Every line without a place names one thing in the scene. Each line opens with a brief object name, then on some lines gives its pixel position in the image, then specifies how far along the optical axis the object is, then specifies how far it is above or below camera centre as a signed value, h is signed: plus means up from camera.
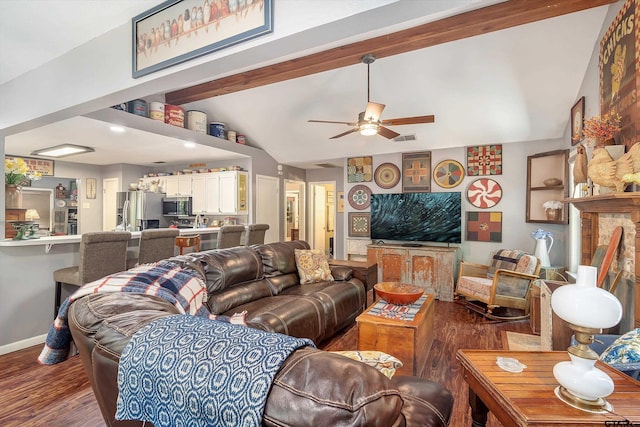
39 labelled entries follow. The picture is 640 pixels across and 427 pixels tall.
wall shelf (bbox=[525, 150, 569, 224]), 4.18 +0.44
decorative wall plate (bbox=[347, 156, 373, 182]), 5.78 +0.81
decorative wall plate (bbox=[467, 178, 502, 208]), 4.82 +0.33
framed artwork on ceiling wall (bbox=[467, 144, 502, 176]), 4.81 +0.84
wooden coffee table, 2.34 -0.95
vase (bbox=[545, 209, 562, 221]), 4.22 +0.02
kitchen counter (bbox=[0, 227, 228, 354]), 2.93 -0.74
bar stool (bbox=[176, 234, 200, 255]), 4.02 -0.40
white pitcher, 4.02 -0.41
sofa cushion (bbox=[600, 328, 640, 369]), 1.35 -0.60
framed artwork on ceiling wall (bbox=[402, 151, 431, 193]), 5.28 +0.70
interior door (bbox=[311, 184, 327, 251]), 8.30 -0.10
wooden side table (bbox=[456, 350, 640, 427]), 1.04 -0.66
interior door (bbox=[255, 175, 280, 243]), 6.16 +0.14
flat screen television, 4.87 -0.05
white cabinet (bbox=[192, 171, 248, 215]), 5.75 +0.34
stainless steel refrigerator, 5.50 +0.00
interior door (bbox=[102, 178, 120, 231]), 6.83 +0.17
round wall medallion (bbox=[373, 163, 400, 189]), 5.54 +0.67
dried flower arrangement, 2.20 +0.63
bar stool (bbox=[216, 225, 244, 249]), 4.07 -0.33
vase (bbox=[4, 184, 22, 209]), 3.04 +0.12
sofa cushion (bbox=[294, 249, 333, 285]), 3.59 -0.63
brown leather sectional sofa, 0.67 -0.41
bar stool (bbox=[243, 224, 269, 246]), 4.42 -0.33
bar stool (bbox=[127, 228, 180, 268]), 3.33 -0.38
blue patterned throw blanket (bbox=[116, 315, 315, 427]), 0.70 -0.38
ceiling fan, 3.25 +0.99
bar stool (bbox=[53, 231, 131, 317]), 2.83 -0.47
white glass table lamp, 1.02 -0.37
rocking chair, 3.77 -0.87
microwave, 5.96 +0.07
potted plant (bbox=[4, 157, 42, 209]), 3.02 +0.28
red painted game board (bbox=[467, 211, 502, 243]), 4.80 -0.18
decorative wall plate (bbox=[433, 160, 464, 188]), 5.06 +0.65
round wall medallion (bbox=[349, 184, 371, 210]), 5.83 +0.29
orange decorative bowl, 2.73 -0.71
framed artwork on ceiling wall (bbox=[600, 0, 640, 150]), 2.01 +1.02
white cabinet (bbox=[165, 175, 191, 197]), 6.22 +0.49
